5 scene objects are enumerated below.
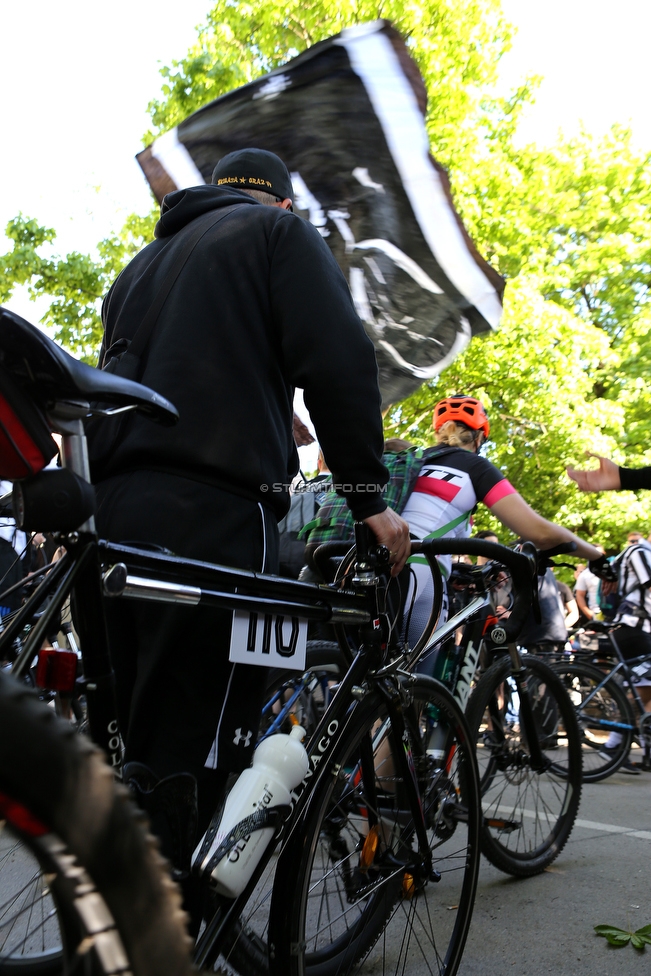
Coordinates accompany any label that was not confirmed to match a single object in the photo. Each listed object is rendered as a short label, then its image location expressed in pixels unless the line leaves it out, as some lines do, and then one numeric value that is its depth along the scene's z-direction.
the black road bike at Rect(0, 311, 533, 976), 1.37
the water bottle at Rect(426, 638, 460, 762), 3.62
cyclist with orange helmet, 3.75
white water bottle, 1.65
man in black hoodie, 1.83
